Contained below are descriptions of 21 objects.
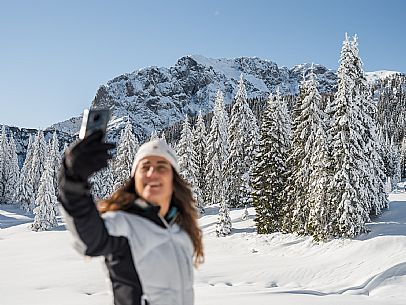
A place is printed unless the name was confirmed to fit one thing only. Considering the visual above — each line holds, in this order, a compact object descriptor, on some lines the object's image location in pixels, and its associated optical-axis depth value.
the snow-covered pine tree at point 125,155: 46.59
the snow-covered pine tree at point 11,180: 70.81
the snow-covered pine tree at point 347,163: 22.77
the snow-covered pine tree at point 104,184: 57.40
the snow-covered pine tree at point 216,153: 46.44
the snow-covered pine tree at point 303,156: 26.97
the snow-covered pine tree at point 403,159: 109.38
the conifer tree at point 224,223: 32.09
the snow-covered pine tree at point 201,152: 50.44
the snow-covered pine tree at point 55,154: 71.88
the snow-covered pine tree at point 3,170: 70.62
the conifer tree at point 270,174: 30.49
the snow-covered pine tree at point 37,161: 68.56
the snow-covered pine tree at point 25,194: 66.12
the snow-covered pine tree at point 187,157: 43.21
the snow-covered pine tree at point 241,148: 40.72
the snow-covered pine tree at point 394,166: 86.72
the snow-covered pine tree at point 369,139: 24.20
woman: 1.92
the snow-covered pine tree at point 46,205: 46.16
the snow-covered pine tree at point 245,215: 36.09
